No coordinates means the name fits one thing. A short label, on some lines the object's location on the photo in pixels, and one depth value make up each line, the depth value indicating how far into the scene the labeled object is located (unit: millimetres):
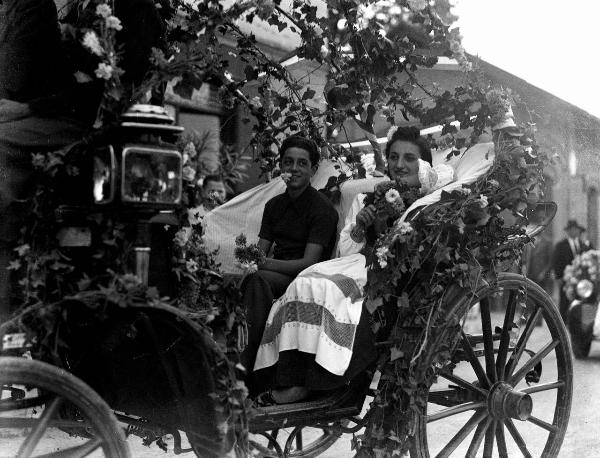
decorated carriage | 2039
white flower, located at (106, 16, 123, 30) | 2066
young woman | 2896
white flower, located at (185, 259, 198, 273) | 2328
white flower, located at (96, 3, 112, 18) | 2055
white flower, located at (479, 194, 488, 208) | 3118
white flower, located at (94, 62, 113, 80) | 2026
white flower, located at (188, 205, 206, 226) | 2324
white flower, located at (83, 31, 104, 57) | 2021
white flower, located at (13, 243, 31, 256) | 2039
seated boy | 3420
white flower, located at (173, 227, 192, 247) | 2332
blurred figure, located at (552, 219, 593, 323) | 10266
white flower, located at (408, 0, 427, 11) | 3291
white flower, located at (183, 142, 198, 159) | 2191
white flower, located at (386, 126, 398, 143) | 3861
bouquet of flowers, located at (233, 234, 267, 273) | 3204
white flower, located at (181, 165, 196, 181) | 2170
